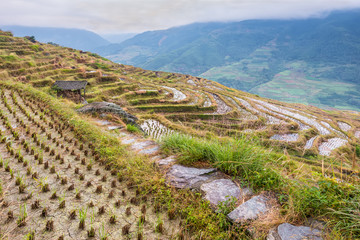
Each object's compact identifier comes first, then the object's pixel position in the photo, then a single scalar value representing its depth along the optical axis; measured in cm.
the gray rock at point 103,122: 953
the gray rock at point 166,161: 537
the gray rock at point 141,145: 674
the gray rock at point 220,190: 406
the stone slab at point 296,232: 296
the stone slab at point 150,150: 621
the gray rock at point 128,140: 729
